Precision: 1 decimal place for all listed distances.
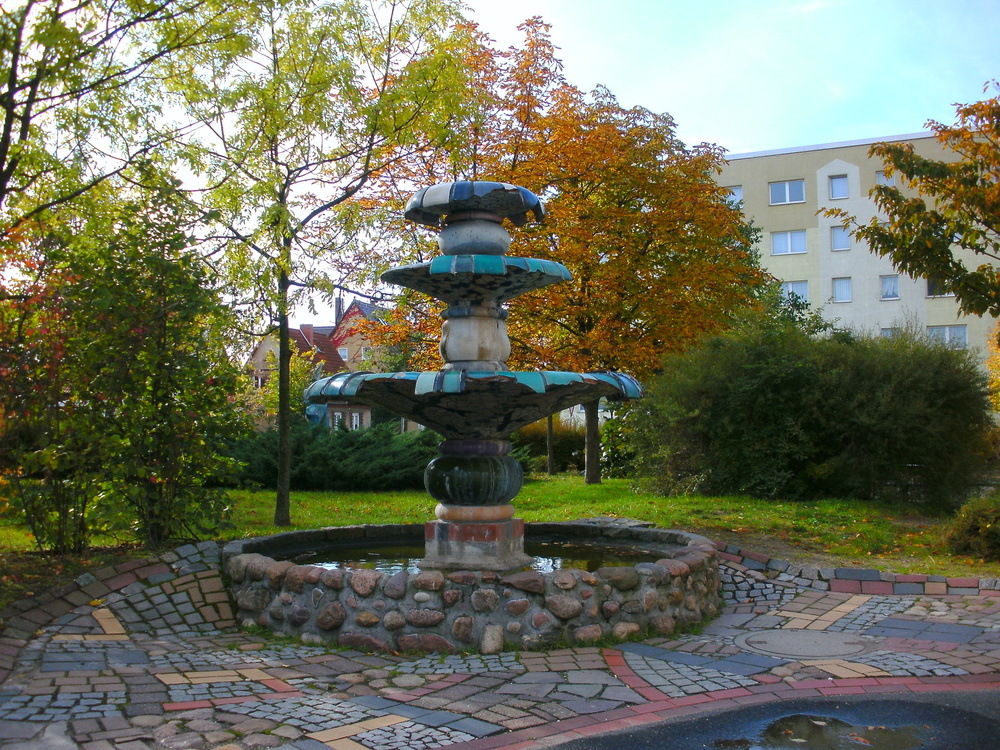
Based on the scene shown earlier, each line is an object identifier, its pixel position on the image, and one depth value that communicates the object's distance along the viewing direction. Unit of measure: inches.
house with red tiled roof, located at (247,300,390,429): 1688.0
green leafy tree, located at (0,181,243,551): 287.0
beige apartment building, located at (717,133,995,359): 1430.9
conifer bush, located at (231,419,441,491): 660.1
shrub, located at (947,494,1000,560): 358.3
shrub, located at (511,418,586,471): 968.9
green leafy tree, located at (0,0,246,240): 291.3
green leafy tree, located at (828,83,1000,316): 426.0
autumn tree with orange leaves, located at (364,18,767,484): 584.4
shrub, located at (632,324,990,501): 546.9
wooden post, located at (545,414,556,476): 873.4
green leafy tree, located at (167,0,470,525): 423.8
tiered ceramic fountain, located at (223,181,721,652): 238.8
